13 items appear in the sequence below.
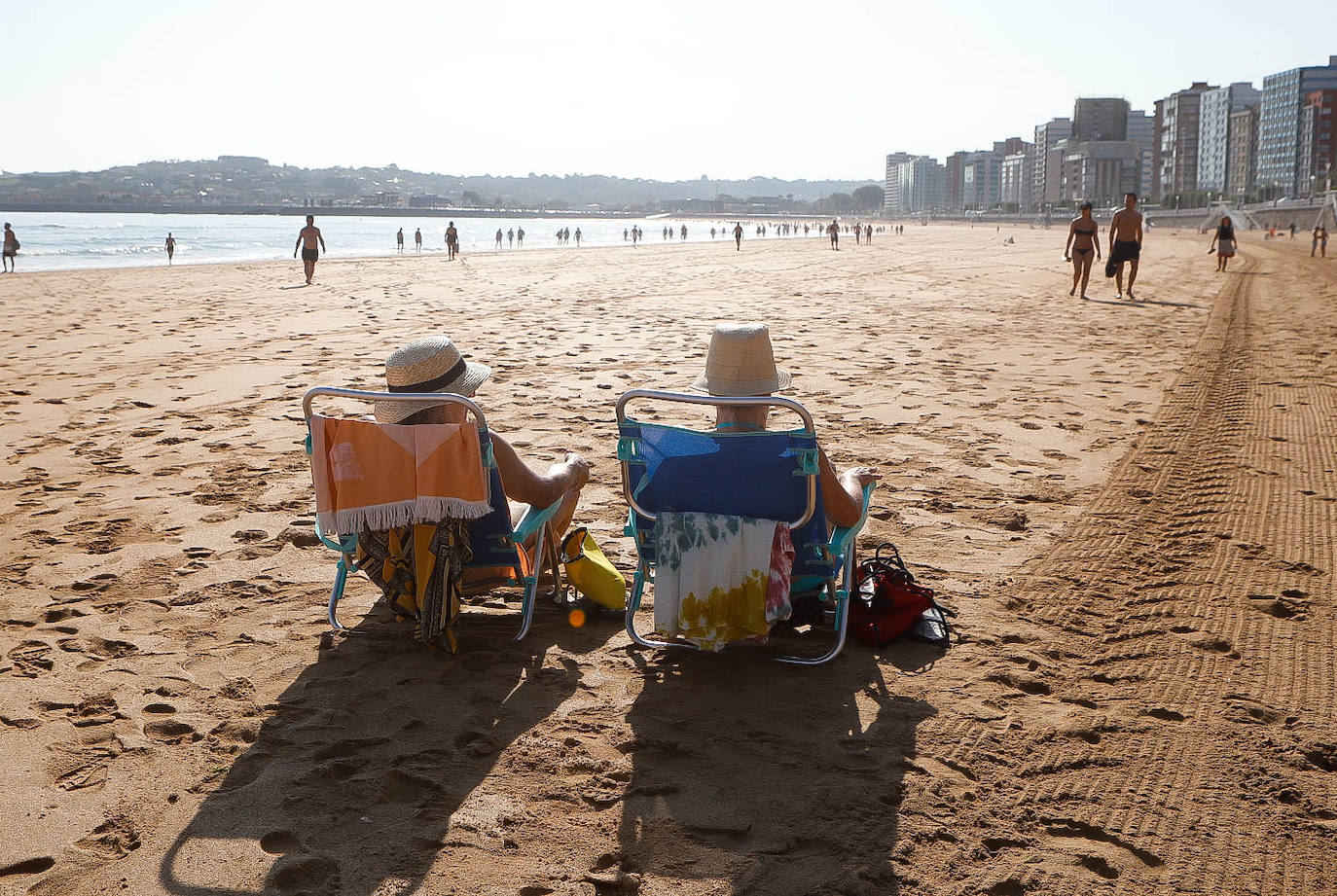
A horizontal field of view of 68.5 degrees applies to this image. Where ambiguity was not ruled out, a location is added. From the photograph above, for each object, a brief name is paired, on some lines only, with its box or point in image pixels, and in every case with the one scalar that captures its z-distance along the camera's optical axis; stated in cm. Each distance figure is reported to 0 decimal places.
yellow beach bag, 323
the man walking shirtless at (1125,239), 1344
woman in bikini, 1362
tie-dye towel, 267
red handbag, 299
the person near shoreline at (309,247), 1883
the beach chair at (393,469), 267
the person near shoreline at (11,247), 2386
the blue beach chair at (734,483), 262
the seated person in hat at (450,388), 279
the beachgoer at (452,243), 3130
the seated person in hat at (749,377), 276
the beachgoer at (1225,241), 2155
